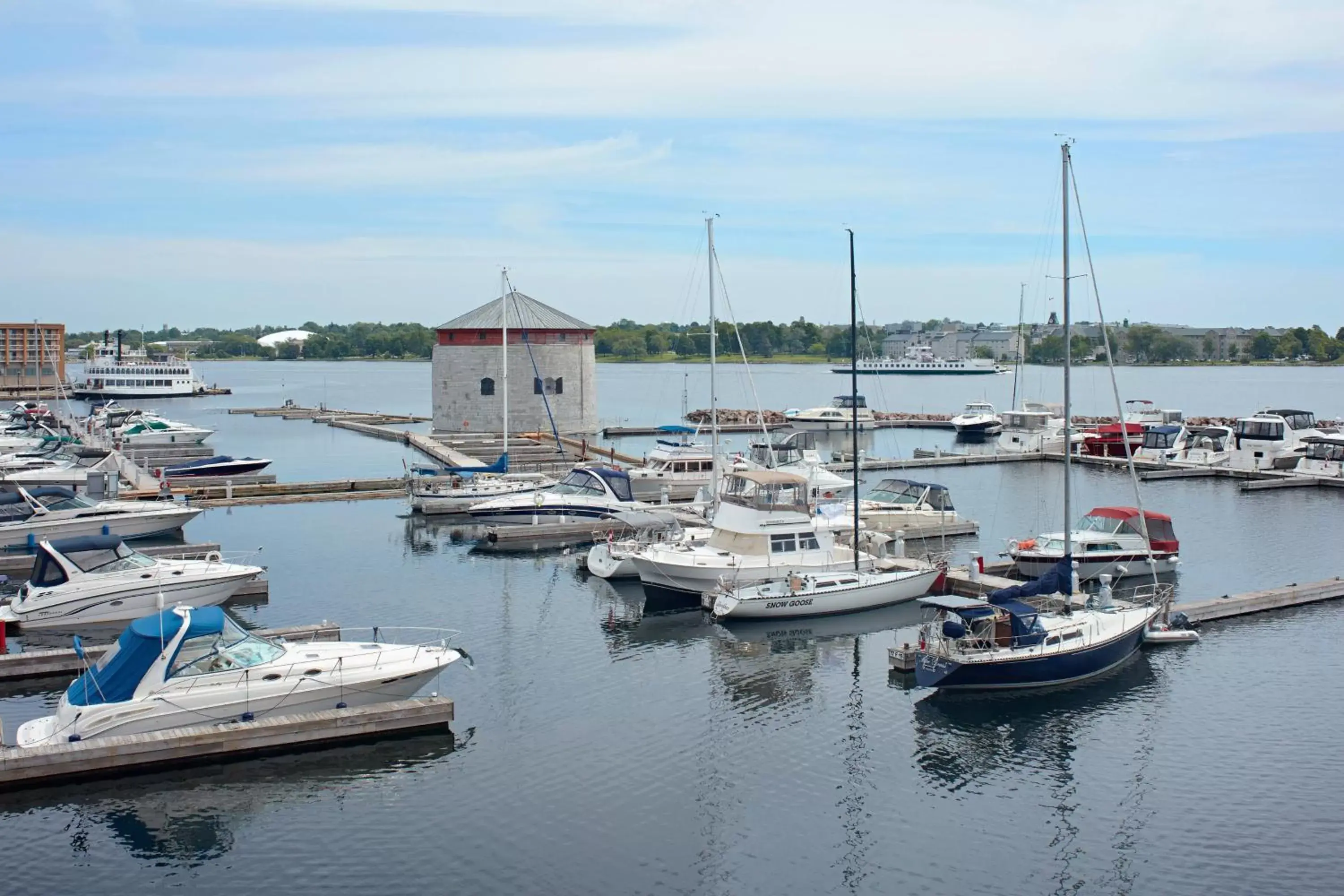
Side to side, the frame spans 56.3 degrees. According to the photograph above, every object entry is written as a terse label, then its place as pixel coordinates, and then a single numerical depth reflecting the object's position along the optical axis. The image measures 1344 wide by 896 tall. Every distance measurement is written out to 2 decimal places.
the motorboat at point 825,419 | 78.06
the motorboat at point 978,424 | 75.12
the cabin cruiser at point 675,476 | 40.34
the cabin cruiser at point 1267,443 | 50.34
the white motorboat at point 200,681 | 16.58
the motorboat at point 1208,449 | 52.66
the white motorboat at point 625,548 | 28.31
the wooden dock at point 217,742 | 15.77
